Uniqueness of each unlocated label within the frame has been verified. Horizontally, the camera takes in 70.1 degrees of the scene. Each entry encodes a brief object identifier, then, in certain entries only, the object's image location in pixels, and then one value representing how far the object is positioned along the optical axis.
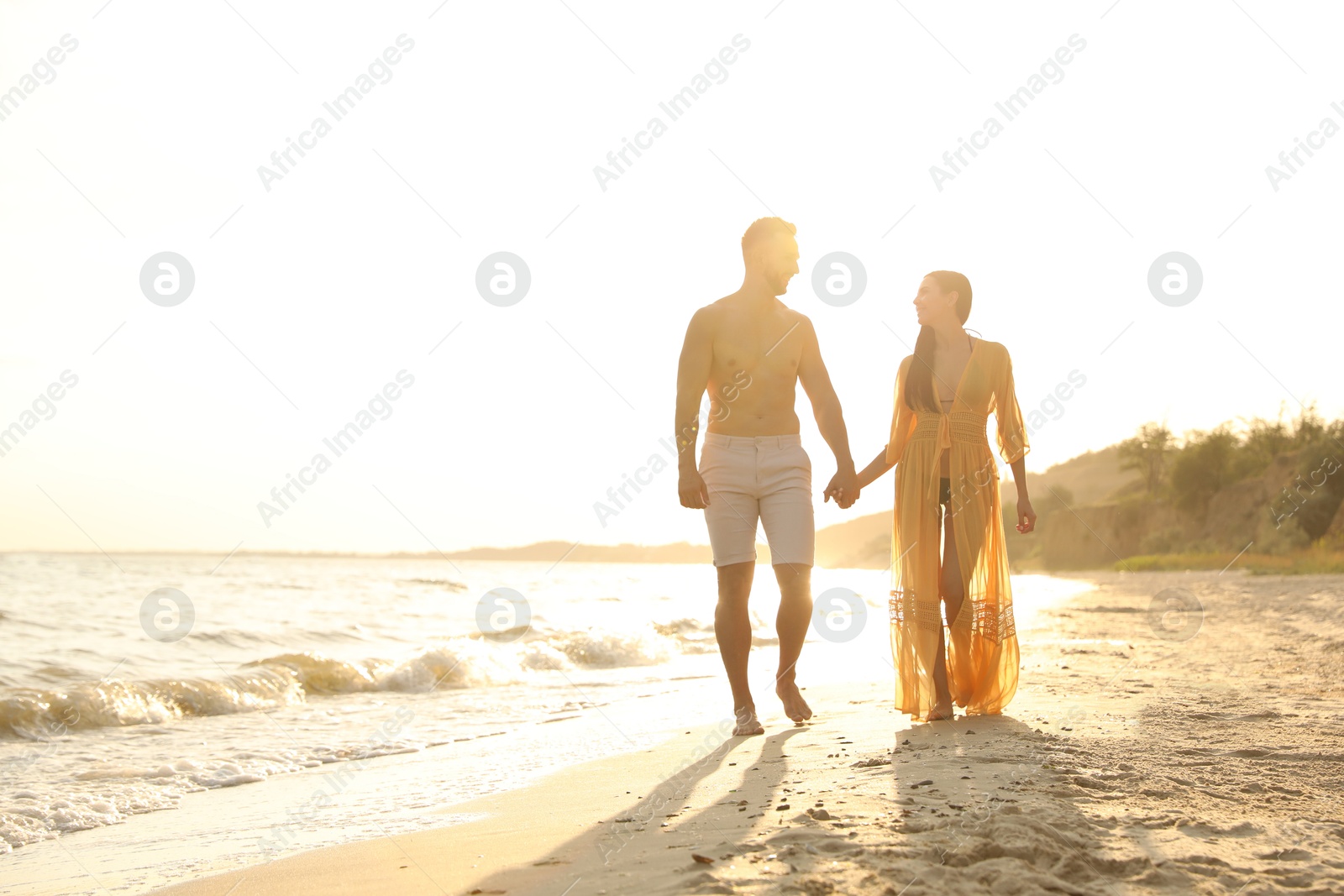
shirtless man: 4.43
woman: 4.32
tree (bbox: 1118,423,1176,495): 44.62
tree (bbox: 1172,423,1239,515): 34.94
